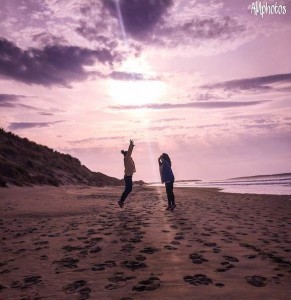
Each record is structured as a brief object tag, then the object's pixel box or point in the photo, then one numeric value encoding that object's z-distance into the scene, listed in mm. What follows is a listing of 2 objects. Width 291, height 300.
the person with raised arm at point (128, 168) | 14029
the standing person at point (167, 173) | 13480
